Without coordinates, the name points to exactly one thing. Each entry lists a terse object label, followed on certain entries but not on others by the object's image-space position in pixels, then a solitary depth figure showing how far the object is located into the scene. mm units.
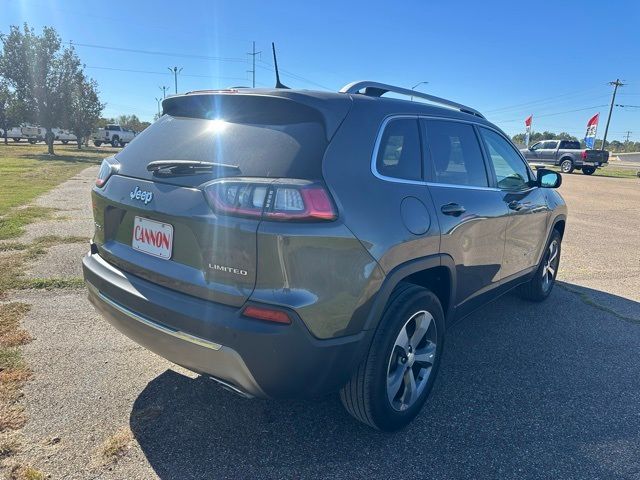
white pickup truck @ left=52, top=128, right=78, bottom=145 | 49469
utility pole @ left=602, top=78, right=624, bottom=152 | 54688
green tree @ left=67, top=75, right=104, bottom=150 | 32019
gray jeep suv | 2043
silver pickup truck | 28562
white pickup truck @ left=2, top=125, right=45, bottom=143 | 44875
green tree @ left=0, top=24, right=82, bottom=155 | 27000
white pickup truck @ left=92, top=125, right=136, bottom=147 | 46219
